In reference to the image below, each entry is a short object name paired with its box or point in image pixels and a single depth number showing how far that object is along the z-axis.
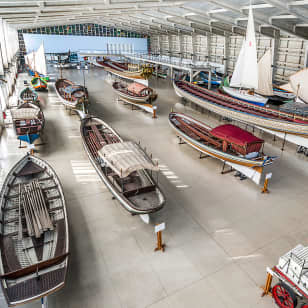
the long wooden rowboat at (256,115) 11.81
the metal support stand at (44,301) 4.87
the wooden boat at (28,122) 12.12
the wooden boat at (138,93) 17.84
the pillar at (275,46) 21.47
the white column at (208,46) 32.53
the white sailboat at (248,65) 12.36
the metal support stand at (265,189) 9.35
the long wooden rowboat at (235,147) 9.59
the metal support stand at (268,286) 5.45
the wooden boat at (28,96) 18.46
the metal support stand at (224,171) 10.86
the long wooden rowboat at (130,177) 7.39
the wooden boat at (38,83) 23.89
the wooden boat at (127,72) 22.89
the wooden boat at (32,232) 4.81
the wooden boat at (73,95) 16.48
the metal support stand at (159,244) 6.71
